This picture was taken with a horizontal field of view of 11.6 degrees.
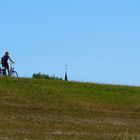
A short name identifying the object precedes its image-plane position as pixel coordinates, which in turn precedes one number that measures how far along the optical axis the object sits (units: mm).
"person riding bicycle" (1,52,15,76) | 46841
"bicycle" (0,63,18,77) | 48731
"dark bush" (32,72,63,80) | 61031
